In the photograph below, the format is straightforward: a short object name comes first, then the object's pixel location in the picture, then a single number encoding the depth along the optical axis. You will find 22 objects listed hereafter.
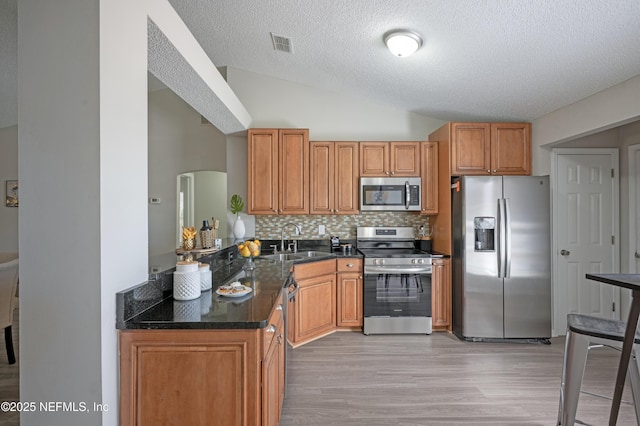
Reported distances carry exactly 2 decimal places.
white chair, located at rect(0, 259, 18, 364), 2.84
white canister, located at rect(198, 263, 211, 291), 2.09
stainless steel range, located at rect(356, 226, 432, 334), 3.79
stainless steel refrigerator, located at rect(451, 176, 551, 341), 3.62
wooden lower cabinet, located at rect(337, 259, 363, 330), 3.87
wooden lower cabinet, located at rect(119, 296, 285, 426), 1.43
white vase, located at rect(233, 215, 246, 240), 4.07
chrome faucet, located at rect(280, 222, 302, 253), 4.38
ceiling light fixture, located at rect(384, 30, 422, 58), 2.72
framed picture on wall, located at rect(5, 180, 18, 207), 5.52
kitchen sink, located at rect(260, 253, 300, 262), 4.00
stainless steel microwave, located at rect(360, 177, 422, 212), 4.11
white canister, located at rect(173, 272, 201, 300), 1.87
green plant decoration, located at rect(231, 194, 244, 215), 4.18
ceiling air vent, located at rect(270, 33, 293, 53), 3.31
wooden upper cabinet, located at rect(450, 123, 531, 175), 3.86
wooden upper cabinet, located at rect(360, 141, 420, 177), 4.14
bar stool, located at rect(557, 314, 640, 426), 1.77
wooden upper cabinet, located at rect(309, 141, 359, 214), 4.12
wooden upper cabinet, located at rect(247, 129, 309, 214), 4.02
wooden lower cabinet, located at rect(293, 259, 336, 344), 3.48
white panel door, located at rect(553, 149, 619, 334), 3.83
